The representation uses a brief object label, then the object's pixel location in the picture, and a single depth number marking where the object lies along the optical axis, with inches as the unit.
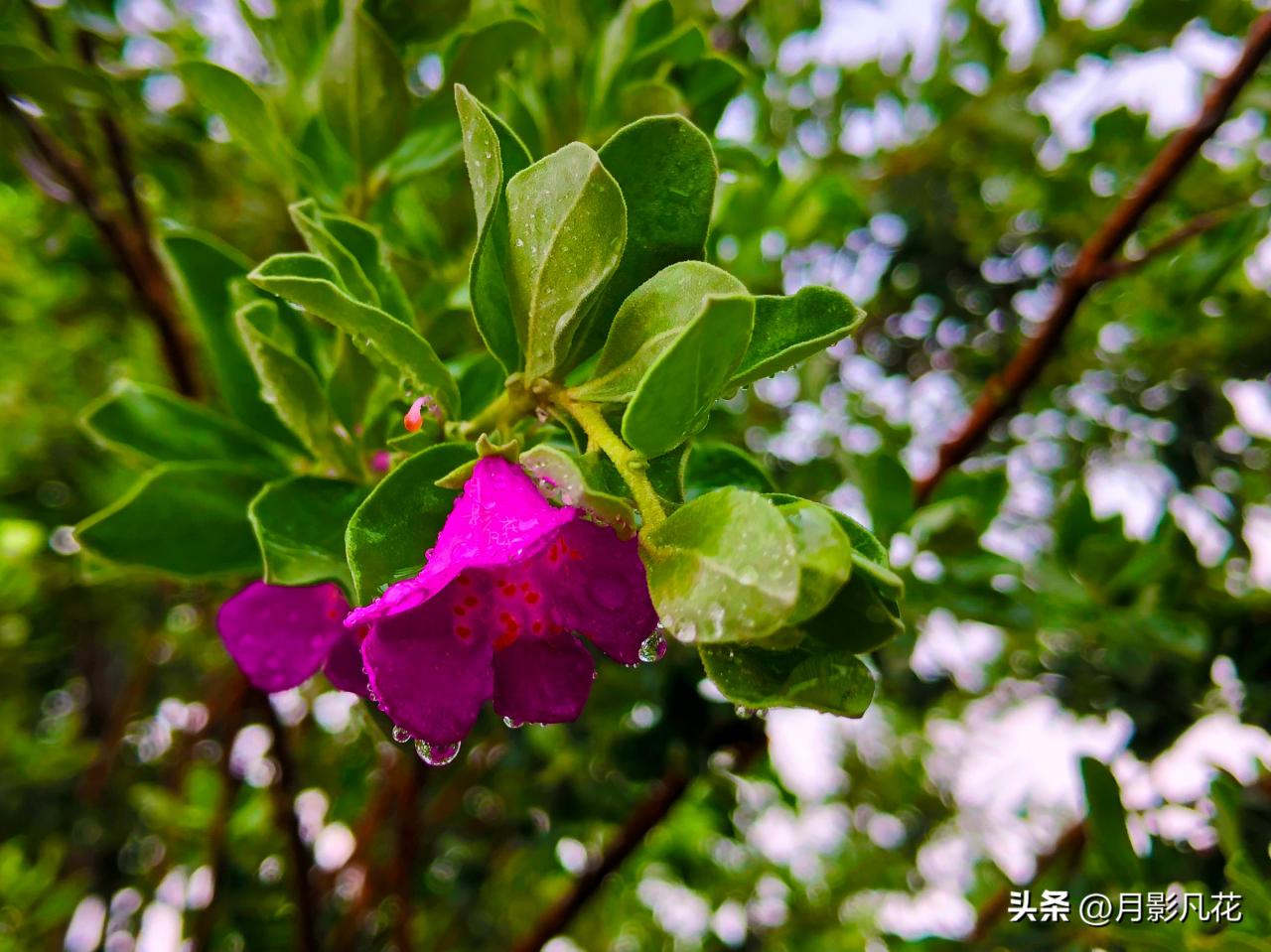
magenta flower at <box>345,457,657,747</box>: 2.6
